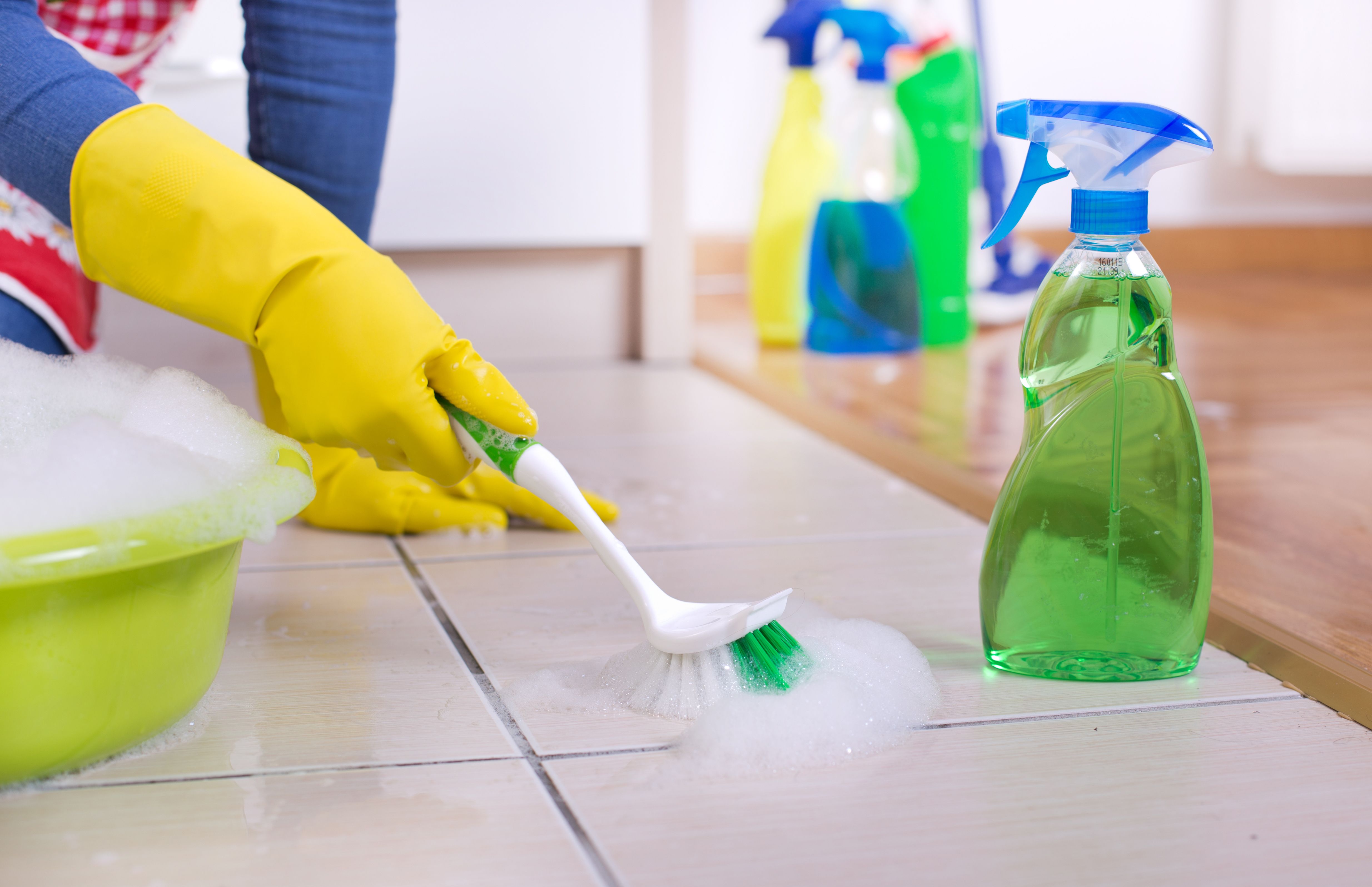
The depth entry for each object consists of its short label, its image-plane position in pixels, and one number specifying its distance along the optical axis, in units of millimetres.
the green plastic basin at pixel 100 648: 1177
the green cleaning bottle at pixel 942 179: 2545
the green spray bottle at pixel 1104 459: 1296
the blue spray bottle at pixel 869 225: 2433
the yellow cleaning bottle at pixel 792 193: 2517
